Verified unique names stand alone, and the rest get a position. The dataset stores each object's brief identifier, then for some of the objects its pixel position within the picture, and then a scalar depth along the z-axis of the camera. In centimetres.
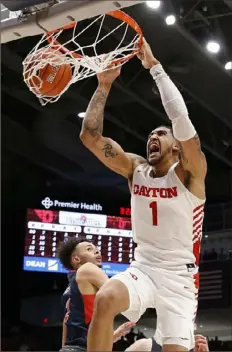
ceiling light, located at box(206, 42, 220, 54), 1301
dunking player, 602
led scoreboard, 1373
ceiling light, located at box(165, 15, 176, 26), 1250
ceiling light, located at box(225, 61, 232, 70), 1301
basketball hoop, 674
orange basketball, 696
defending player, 706
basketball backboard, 579
